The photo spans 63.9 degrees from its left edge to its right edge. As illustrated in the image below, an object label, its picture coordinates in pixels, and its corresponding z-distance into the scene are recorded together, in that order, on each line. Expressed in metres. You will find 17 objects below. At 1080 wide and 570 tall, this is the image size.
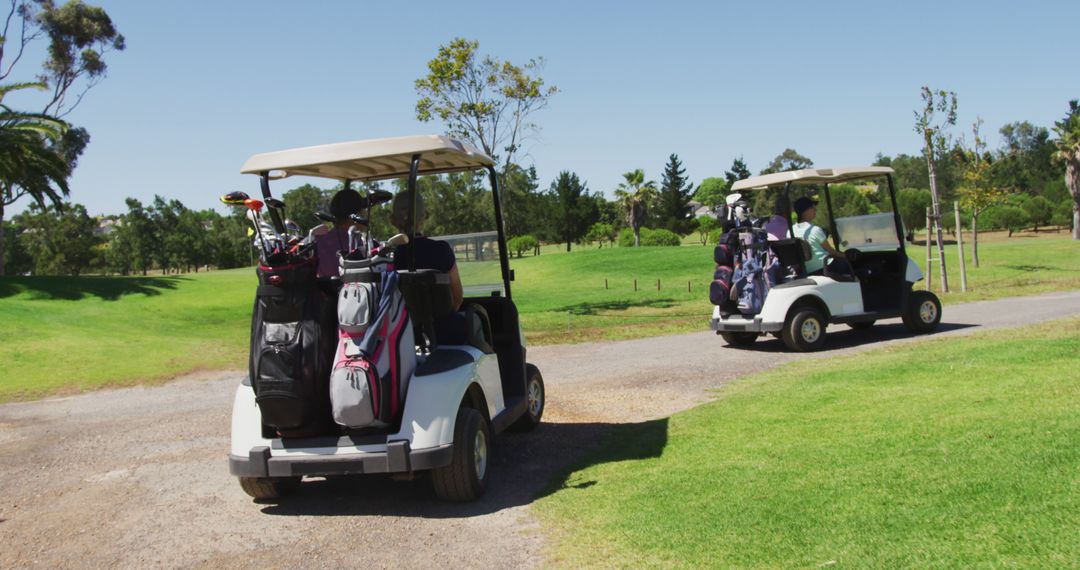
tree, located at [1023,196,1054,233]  57.19
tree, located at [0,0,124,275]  40.91
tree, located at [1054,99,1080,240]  48.59
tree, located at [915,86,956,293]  20.86
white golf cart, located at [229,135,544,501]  5.09
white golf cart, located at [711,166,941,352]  11.75
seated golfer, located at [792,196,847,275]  12.09
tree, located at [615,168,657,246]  75.06
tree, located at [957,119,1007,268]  28.03
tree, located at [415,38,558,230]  21.84
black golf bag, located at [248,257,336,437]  4.93
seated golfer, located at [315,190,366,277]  5.72
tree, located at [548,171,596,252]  77.06
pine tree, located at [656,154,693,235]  82.12
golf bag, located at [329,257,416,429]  4.89
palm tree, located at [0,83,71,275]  23.30
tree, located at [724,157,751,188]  93.31
